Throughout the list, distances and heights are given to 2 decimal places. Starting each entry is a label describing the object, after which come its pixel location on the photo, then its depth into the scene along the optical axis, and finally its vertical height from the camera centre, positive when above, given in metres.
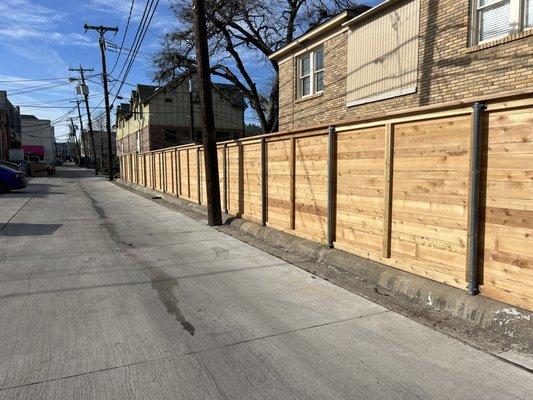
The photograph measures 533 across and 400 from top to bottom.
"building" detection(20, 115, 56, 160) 102.50 +5.80
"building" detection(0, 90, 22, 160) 54.88 +4.52
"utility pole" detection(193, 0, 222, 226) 10.80 +1.01
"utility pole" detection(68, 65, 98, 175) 53.12 +8.24
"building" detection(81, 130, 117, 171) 99.30 +4.62
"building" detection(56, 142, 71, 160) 173.00 +4.59
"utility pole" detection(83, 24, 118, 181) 37.00 +7.22
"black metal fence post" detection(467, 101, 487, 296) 4.42 -0.47
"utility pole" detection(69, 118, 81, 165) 111.65 +7.63
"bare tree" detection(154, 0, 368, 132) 28.59 +8.01
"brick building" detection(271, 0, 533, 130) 8.85 +2.46
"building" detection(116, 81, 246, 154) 40.44 +4.04
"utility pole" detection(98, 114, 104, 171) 67.94 +6.57
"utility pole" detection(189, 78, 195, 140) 26.45 +3.25
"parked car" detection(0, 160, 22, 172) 29.30 -0.27
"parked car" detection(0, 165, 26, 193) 21.42 -0.89
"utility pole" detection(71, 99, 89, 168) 78.56 +7.83
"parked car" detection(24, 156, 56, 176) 41.53 -0.75
